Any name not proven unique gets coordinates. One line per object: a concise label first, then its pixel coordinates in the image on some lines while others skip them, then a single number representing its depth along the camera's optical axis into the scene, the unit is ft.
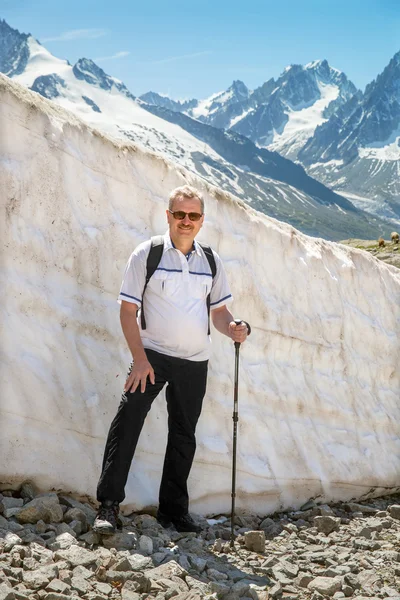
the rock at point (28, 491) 24.09
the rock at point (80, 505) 23.93
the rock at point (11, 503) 22.52
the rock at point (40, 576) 18.22
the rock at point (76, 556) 19.77
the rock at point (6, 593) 17.15
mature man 22.48
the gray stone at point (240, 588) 20.39
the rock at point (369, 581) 22.53
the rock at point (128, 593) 18.81
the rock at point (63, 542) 20.45
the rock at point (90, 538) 21.43
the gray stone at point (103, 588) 18.78
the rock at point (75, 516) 22.74
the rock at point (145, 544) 21.84
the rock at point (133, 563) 20.03
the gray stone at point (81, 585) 18.48
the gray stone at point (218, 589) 20.22
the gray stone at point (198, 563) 21.83
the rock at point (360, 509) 34.40
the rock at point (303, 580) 22.52
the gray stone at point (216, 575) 21.54
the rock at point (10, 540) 19.70
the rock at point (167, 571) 20.30
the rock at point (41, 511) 21.99
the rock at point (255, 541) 25.20
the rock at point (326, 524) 29.50
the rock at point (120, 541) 21.74
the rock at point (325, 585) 21.98
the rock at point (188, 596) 19.25
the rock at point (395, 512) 33.40
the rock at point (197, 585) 20.08
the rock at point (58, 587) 18.01
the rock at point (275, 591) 21.03
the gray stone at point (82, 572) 19.17
